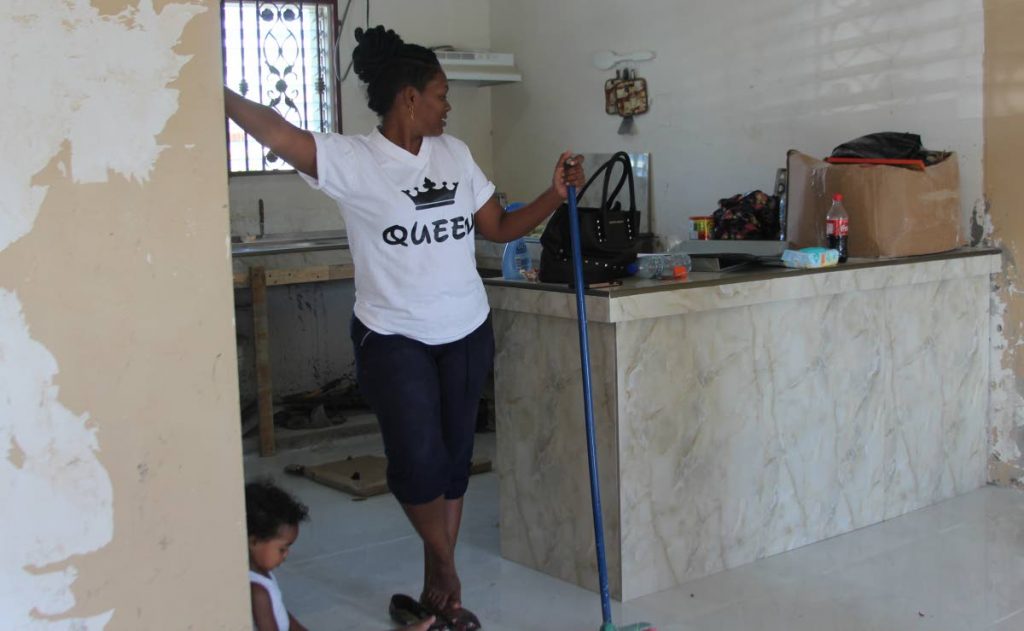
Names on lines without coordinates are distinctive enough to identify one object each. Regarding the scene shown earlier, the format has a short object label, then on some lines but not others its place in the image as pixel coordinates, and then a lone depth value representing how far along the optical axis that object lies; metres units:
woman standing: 2.71
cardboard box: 3.74
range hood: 6.02
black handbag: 3.12
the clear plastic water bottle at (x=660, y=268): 3.30
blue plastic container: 3.43
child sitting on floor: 2.32
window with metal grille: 5.66
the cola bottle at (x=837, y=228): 3.71
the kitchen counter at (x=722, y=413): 3.06
